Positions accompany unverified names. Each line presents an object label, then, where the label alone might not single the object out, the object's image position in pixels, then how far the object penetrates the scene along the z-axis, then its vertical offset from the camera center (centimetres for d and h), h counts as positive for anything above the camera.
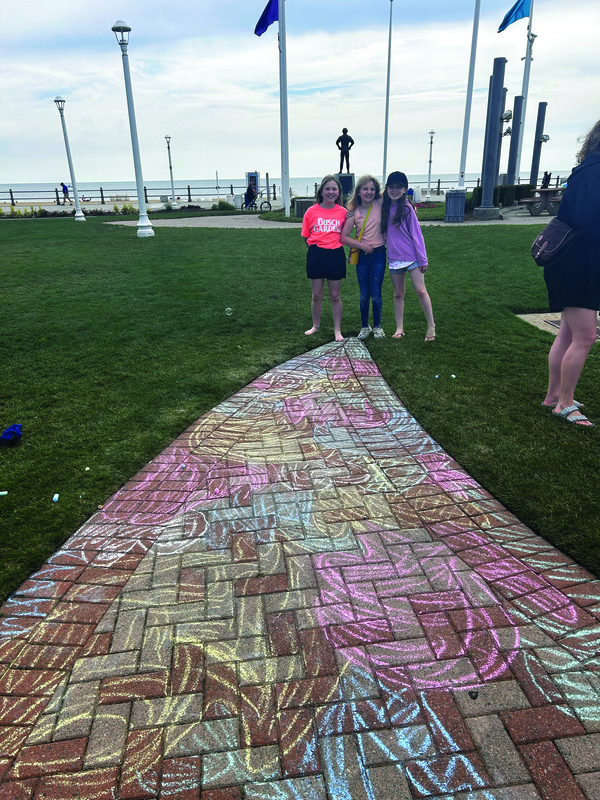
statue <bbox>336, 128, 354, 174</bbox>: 2220 +175
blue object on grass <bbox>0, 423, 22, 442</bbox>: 423 -175
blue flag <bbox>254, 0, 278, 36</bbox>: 2388 +711
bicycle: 3058 -86
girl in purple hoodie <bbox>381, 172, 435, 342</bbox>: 611 -51
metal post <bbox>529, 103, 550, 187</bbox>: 2686 +206
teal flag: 2327 +699
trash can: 1961 -62
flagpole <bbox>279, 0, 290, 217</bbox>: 2453 +301
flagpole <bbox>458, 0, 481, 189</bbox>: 2136 +385
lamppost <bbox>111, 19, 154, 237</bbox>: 1517 +137
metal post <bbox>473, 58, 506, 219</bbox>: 1933 +206
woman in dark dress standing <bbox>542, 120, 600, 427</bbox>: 371 -61
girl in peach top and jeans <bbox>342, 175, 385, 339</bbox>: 613 -47
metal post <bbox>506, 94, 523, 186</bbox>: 2588 +200
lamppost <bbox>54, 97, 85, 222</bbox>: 2559 +148
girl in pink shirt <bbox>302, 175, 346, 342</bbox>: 624 -50
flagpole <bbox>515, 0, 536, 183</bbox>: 2830 +604
